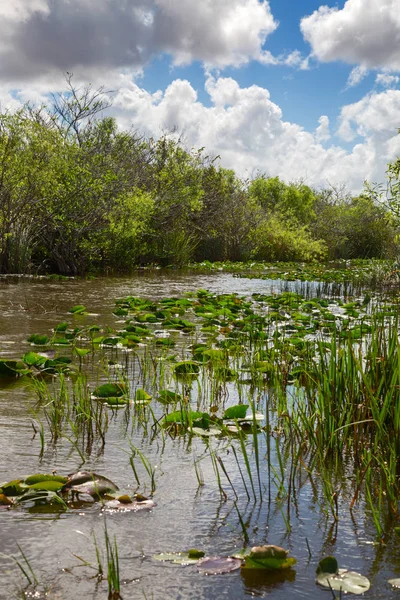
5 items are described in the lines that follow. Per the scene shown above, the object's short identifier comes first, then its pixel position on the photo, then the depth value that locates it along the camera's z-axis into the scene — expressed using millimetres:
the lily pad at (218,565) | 2158
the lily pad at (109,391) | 4363
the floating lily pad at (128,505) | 2645
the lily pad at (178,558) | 2197
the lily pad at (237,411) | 3957
